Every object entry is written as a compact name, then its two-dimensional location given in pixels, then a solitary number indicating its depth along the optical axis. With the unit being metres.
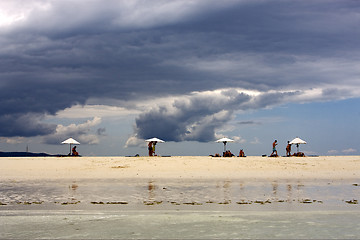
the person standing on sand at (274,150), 50.26
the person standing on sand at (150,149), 51.22
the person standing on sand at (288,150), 52.22
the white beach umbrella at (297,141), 56.03
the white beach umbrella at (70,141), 54.31
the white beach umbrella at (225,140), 56.78
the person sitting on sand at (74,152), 48.97
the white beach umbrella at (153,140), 52.88
